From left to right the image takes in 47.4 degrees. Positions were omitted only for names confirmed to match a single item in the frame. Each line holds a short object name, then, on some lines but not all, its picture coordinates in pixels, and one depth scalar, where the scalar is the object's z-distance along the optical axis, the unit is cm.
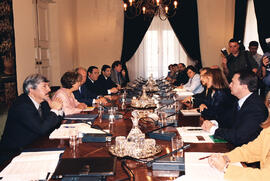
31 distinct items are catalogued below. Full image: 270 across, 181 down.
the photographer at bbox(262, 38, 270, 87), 445
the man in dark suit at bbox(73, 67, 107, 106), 450
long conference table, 144
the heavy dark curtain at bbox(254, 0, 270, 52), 579
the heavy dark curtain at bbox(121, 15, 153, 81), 929
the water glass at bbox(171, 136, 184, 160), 175
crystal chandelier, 891
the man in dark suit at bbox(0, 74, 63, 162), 239
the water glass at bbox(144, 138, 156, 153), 174
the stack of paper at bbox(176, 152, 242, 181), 139
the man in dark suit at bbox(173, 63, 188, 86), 811
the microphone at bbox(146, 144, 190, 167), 152
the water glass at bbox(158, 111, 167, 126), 246
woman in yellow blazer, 140
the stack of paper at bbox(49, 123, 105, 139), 220
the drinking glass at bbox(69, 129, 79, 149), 187
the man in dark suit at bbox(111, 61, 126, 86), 789
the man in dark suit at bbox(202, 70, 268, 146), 212
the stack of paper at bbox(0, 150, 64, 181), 145
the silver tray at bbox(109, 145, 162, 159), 167
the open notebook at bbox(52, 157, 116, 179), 137
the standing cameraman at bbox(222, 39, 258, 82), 552
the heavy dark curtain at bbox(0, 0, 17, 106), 433
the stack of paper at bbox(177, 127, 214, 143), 204
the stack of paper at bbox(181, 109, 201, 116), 306
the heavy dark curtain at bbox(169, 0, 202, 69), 912
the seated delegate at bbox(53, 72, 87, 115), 345
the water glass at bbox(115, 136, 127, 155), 177
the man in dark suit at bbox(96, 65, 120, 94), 650
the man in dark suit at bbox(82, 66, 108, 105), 564
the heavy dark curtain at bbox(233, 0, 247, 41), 804
